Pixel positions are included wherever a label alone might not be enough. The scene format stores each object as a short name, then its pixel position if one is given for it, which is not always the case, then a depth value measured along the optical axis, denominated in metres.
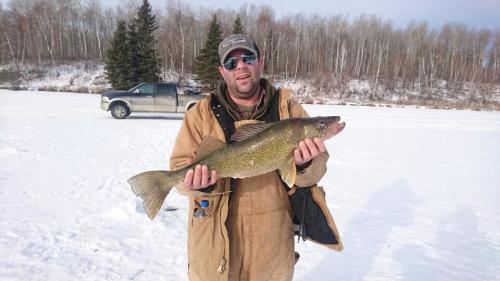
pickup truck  13.88
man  1.94
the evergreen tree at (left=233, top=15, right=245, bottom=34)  31.18
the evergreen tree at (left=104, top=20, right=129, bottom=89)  32.59
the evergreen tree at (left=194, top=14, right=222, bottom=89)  32.94
